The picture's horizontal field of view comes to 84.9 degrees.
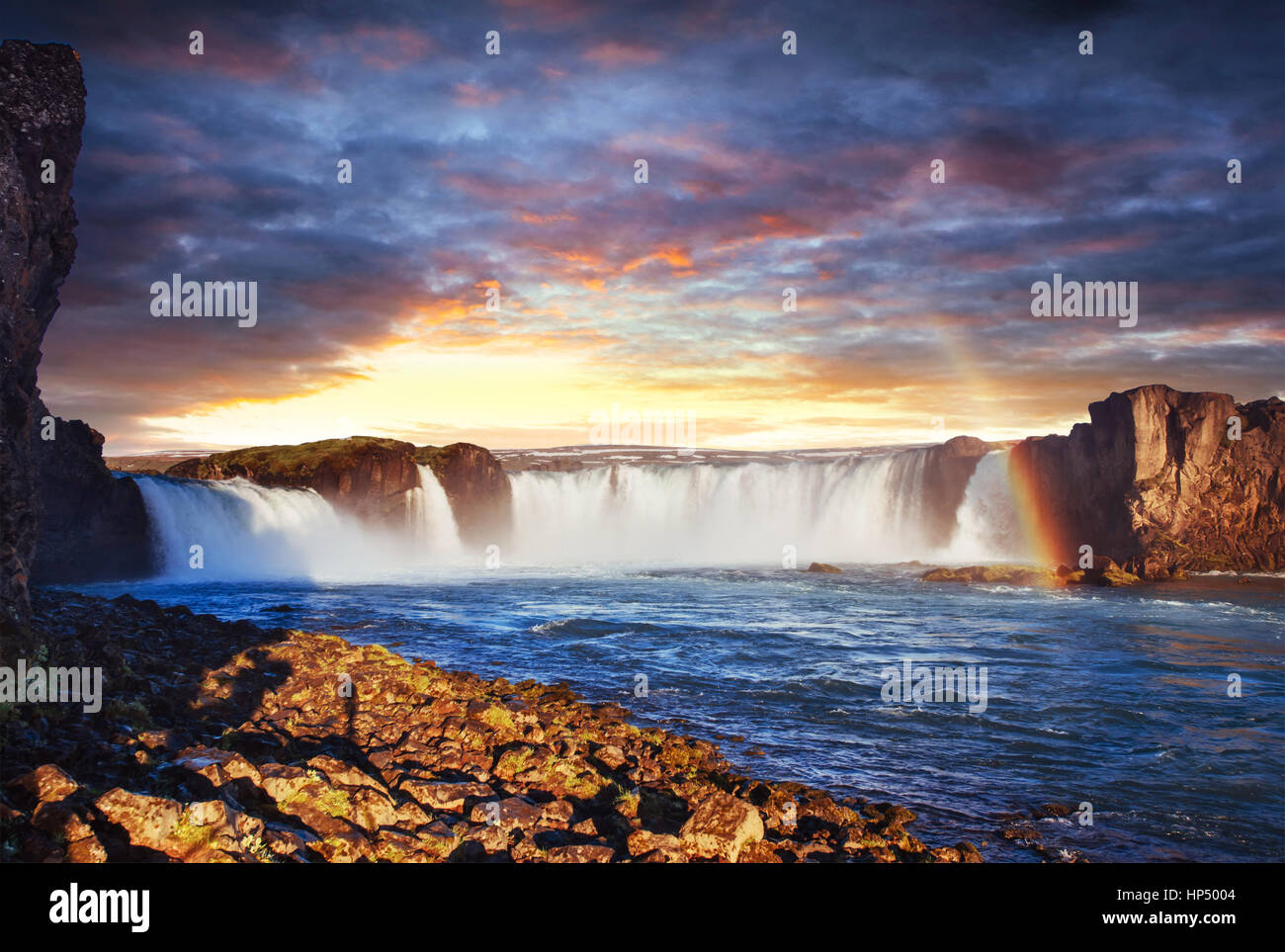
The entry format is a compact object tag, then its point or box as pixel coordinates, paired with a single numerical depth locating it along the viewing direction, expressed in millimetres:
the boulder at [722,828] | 7758
